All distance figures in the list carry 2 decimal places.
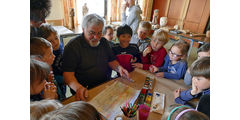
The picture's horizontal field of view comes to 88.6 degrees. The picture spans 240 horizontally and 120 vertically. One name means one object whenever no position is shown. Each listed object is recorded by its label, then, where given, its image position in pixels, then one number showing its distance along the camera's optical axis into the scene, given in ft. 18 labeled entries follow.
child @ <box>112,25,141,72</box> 5.69
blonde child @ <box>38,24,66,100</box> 4.36
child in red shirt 5.89
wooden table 3.45
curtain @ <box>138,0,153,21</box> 22.11
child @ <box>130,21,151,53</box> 6.96
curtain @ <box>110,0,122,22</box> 19.57
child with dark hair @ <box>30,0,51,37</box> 3.85
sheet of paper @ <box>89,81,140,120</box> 3.04
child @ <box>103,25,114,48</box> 7.27
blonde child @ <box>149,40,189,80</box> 4.90
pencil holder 2.57
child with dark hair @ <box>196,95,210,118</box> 2.50
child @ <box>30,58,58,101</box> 2.09
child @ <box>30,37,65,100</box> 3.24
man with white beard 4.14
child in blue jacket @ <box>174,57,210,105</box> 3.17
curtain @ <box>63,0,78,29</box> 15.55
